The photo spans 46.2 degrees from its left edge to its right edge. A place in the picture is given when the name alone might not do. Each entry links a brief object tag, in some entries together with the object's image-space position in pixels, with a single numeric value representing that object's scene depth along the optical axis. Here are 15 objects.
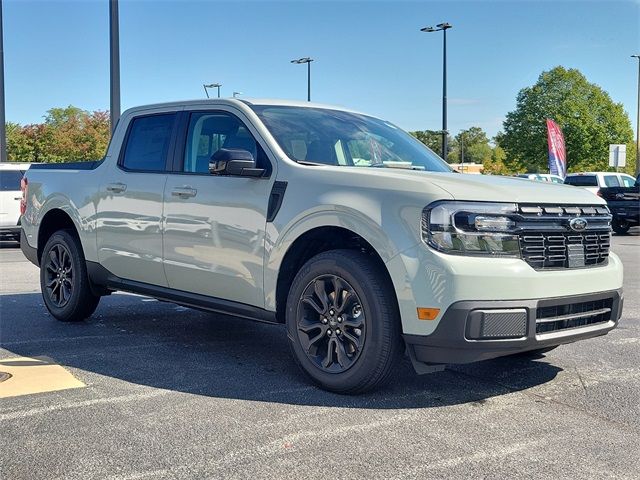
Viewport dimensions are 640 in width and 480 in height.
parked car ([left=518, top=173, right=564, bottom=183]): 32.41
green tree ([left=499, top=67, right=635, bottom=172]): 66.38
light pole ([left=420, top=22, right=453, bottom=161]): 32.81
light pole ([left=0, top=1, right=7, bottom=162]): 21.97
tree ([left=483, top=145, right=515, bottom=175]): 74.75
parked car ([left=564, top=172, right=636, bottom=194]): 25.14
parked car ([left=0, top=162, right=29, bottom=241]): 15.19
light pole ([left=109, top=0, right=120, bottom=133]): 14.84
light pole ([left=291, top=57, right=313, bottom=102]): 44.50
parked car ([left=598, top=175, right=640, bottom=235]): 21.21
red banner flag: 34.22
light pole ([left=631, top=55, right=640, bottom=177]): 45.11
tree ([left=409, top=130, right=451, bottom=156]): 70.25
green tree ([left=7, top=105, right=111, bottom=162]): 54.34
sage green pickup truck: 4.08
